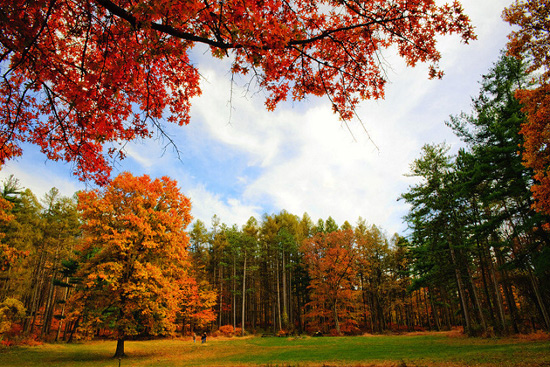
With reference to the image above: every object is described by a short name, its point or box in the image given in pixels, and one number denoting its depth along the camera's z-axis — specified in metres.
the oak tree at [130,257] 13.33
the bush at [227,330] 30.47
